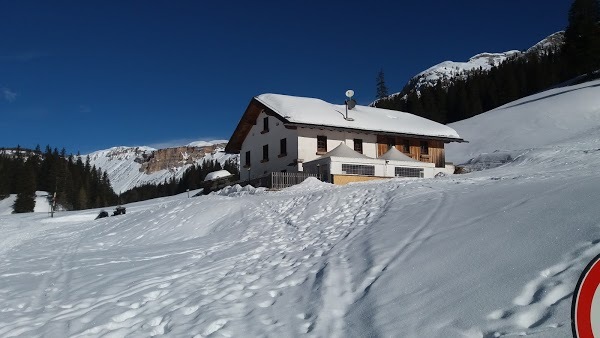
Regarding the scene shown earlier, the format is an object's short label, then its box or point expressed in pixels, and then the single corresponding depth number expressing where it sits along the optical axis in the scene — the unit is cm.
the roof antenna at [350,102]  3788
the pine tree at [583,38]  6650
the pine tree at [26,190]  7769
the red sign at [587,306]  232
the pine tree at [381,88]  12544
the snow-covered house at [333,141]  3117
